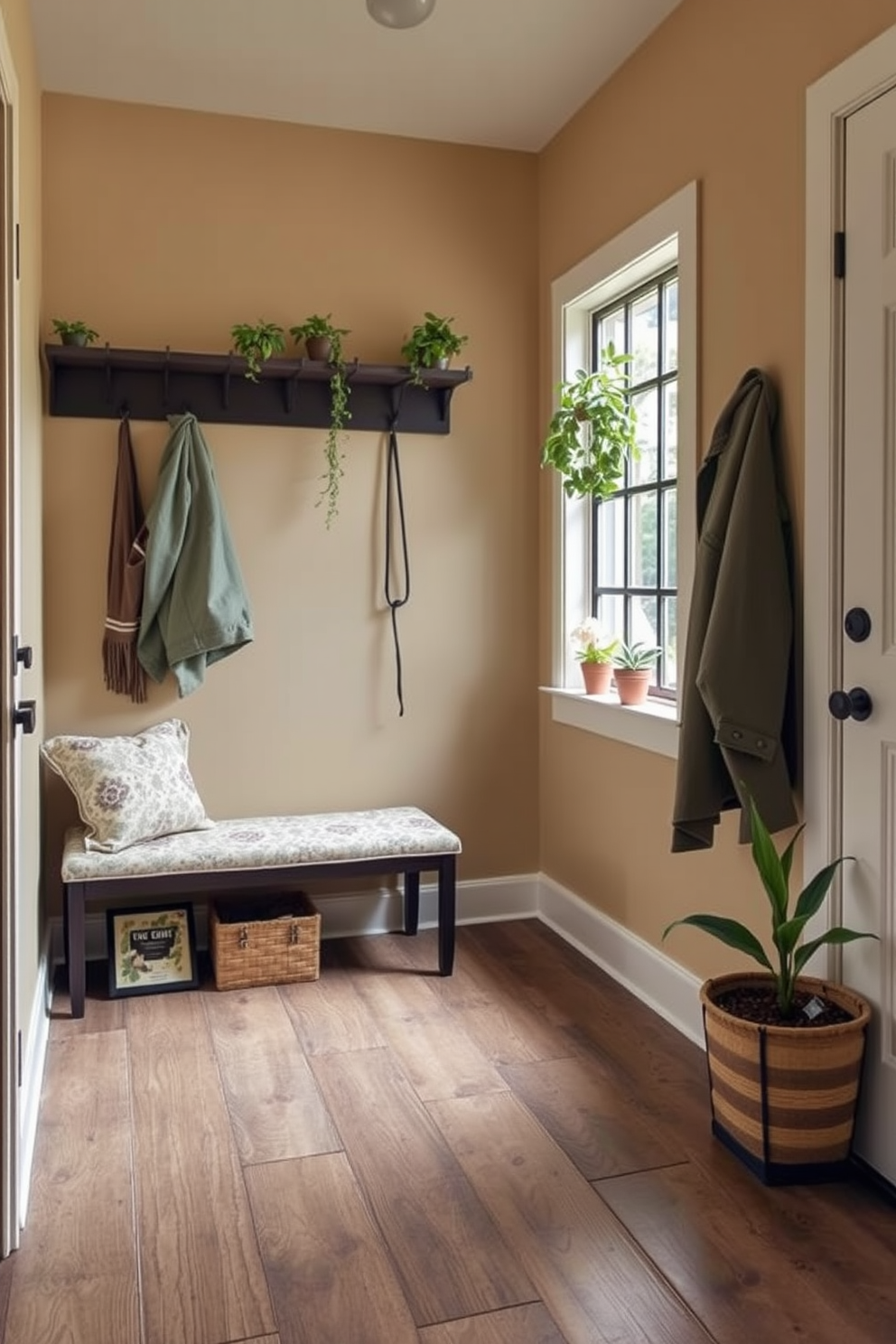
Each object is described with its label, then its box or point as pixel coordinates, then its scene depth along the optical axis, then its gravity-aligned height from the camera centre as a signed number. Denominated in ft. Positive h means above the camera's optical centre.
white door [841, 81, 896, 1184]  7.00 +0.49
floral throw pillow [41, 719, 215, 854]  10.46 -1.30
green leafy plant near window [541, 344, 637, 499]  10.84 +2.14
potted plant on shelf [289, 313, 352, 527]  11.57 +2.83
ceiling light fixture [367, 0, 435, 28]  8.95 +5.14
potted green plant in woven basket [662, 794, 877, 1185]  6.92 -2.53
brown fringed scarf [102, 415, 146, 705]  11.14 +0.71
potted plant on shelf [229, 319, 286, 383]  11.24 +3.07
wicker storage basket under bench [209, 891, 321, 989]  10.62 -2.87
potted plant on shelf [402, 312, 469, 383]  11.78 +3.19
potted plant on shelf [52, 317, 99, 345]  10.78 +3.06
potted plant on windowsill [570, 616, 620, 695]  11.42 -0.05
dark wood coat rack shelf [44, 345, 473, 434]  11.11 +2.69
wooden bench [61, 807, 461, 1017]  10.09 -1.96
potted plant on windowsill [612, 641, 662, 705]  10.57 -0.23
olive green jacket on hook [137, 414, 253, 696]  11.09 +0.75
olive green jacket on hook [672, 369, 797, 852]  7.73 +0.06
